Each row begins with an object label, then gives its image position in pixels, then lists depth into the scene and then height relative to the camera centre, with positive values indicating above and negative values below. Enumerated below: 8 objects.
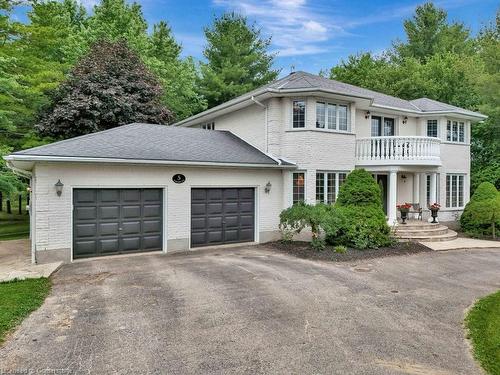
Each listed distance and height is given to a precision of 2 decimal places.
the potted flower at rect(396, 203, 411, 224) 15.16 -0.80
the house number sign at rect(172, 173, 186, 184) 12.12 +0.46
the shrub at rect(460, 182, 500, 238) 15.36 -0.90
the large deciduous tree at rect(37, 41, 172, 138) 18.72 +5.40
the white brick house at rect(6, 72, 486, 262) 10.51 +0.89
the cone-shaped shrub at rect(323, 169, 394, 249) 12.34 -0.91
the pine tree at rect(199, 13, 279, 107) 32.06 +13.23
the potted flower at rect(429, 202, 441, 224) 15.78 -0.82
